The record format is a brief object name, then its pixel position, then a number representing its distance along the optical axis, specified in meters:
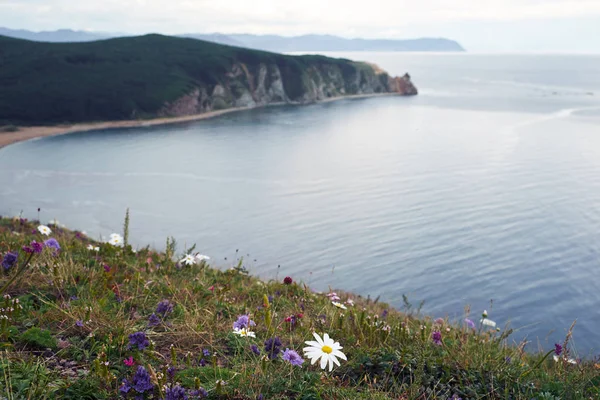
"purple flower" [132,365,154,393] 3.12
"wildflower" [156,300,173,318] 4.82
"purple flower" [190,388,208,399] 3.10
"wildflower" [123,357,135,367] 3.39
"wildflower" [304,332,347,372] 3.03
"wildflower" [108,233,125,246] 8.24
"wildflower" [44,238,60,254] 5.36
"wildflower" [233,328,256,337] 3.85
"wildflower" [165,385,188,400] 2.99
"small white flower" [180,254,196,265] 6.74
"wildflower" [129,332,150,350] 3.74
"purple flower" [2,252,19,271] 5.38
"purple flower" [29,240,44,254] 4.24
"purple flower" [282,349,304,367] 3.25
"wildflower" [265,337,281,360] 3.84
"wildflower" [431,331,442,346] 4.73
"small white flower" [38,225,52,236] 7.59
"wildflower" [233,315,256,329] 4.04
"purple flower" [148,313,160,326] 4.45
